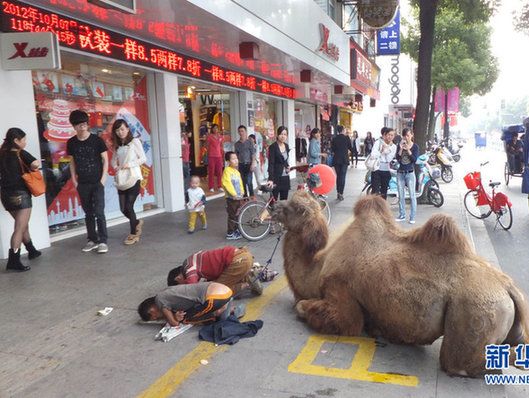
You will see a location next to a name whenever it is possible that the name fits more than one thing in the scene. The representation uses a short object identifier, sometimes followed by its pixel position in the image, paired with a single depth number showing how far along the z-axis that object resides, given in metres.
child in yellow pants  8.26
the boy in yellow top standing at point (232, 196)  7.78
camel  3.16
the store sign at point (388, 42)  20.84
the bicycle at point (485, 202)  8.89
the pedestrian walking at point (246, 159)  10.70
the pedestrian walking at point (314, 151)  12.49
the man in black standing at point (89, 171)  6.86
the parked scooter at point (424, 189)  11.05
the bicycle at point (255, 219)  7.75
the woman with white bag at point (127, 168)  7.30
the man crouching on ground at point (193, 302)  4.12
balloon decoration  8.41
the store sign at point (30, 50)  6.20
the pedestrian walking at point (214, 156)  13.23
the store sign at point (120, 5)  5.53
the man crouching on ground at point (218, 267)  4.63
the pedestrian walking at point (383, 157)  9.64
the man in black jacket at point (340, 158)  11.99
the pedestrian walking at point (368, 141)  27.77
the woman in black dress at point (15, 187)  5.97
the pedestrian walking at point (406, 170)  9.02
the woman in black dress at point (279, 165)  8.62
